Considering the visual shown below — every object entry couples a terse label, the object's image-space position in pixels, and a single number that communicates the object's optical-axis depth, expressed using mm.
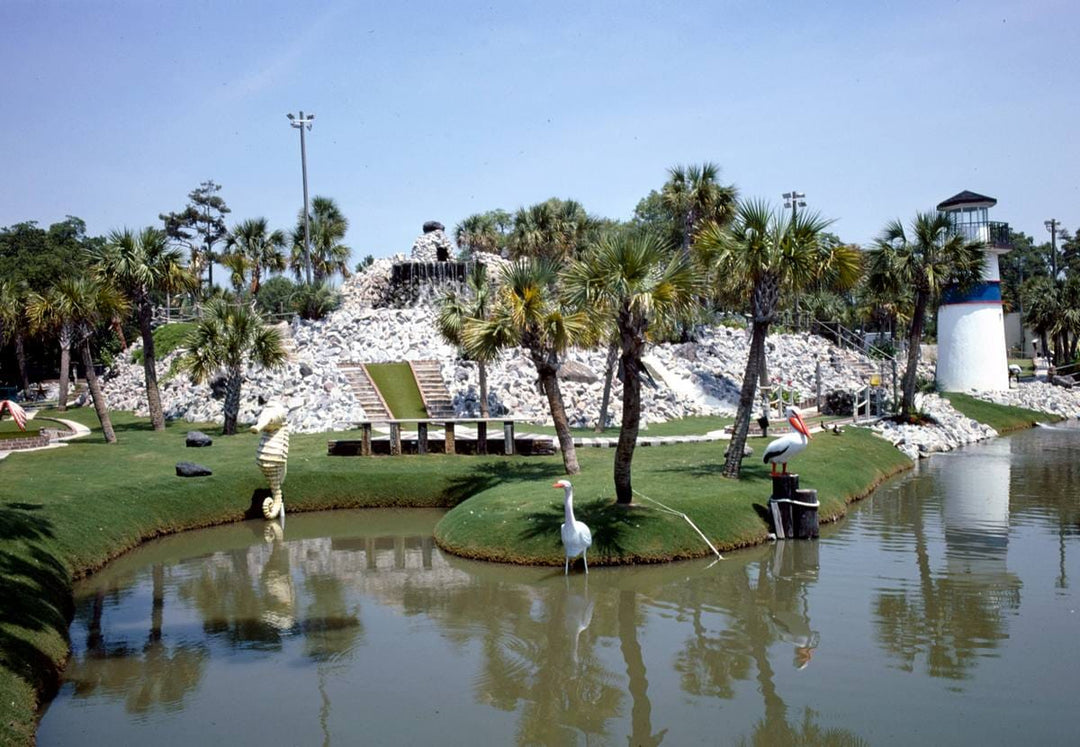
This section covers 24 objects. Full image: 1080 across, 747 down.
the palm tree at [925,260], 32000
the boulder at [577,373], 36562
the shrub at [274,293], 56656
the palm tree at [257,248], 56969
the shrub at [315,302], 45750
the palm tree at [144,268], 30766
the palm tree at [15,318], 41719
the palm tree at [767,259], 19391
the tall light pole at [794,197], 53688
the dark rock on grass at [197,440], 28281
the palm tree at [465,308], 30188
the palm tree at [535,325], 20547
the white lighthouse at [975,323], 42000
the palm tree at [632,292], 16500
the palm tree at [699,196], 42250
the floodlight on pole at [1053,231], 75162
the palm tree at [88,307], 28641
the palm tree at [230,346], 31781
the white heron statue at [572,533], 15992
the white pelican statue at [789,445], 19109
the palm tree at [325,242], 62031
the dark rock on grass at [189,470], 22594
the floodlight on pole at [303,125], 60250
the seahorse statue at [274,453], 21484
